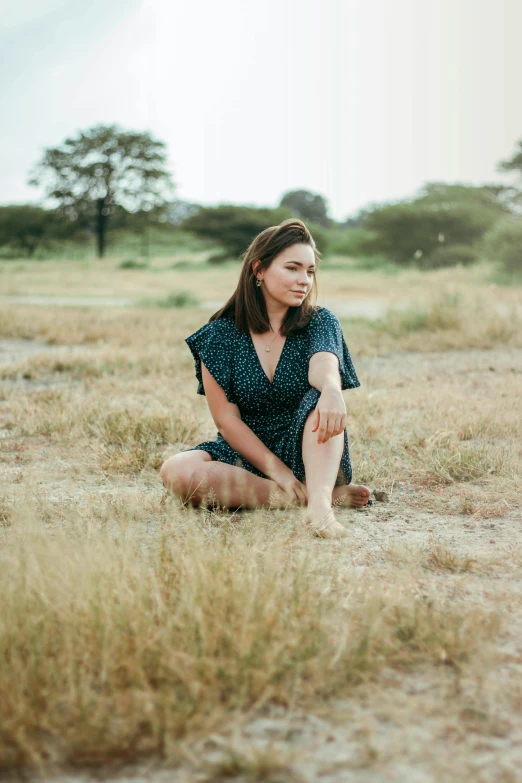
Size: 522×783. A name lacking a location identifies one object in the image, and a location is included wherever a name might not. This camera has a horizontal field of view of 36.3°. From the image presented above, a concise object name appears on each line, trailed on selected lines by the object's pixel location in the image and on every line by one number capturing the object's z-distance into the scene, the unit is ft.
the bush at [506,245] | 59.94
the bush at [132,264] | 98.12
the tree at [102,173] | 123.85
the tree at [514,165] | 90.43
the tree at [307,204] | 165.64
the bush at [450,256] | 85.10
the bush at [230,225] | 107.14
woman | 10.50
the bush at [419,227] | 89.20
